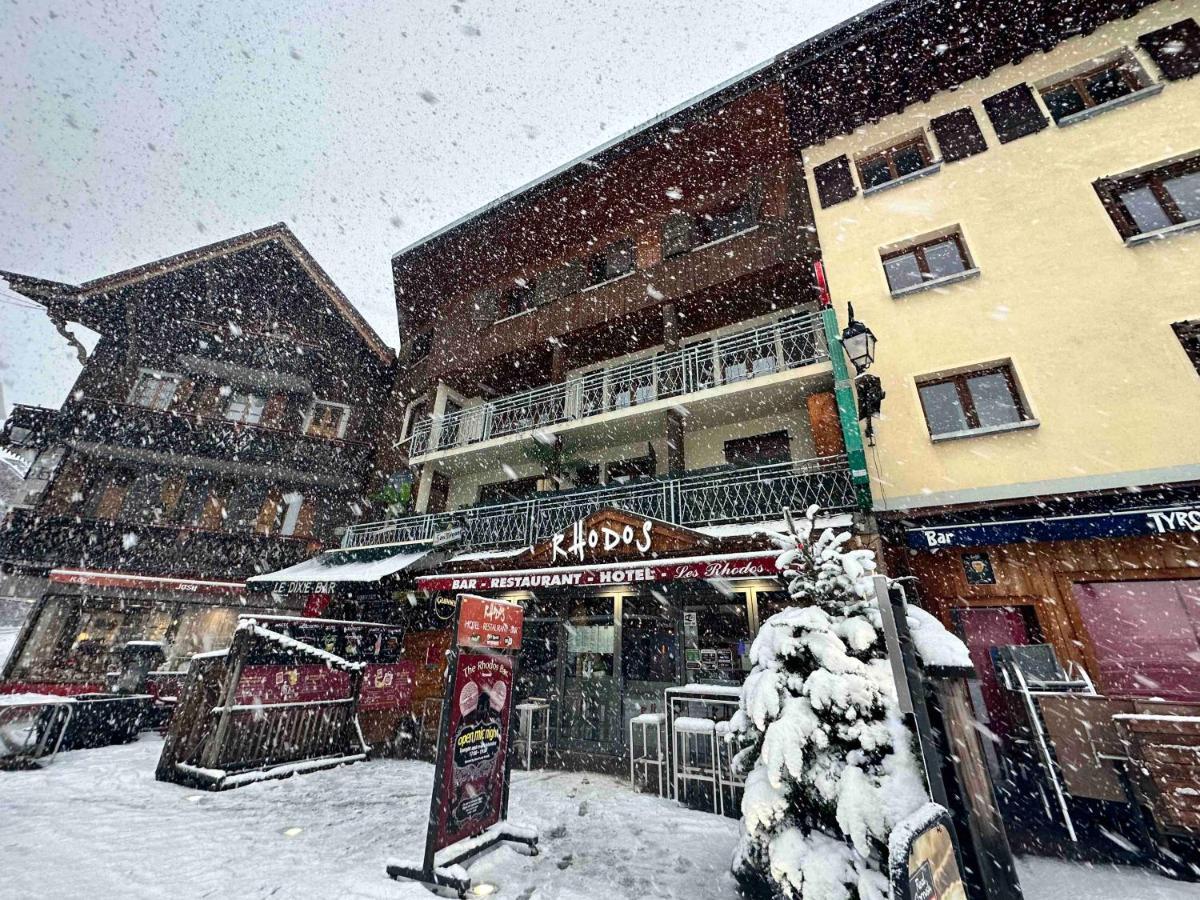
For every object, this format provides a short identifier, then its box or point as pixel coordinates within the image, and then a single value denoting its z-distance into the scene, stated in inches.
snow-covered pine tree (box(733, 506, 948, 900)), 117.3
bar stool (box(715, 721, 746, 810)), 229.5
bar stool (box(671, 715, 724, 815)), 234.2
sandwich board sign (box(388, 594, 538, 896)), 159.2
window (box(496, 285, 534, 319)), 613.0
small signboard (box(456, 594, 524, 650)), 184.7
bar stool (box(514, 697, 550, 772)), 327.9
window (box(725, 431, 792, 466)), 415.5
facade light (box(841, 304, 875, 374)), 308.8
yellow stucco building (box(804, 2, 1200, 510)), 290.4
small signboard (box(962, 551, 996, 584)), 292.0
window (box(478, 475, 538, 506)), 546.0
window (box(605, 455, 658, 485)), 475.5
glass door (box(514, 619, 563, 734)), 378.9
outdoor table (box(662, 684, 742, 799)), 251.9
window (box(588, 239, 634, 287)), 540.1
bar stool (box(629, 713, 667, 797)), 263.9
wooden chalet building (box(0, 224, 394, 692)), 545.3
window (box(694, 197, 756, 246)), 485.5
